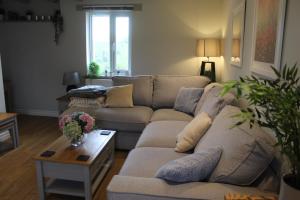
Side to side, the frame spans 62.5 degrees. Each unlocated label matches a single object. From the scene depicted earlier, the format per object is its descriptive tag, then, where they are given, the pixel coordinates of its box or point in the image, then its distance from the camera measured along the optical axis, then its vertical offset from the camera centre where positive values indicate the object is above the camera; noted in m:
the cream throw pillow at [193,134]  2.09 -0.62
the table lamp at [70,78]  4.41 -0.33
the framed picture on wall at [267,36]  1.56 +0.19
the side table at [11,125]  3.09 -0.83
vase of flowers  2.23 -0.60
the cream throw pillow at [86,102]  3.62 -0.61
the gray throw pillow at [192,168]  1.37 -0.60
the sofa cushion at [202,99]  3.04 -0.47
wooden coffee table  2.05 -0.91
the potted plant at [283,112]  0.92 -0.19
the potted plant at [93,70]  4.60 -0.19
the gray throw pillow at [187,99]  3.31 -0.52
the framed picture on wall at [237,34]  2.60 +0.31
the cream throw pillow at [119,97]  3.48 -0.52
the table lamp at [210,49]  4.00 +0.20
